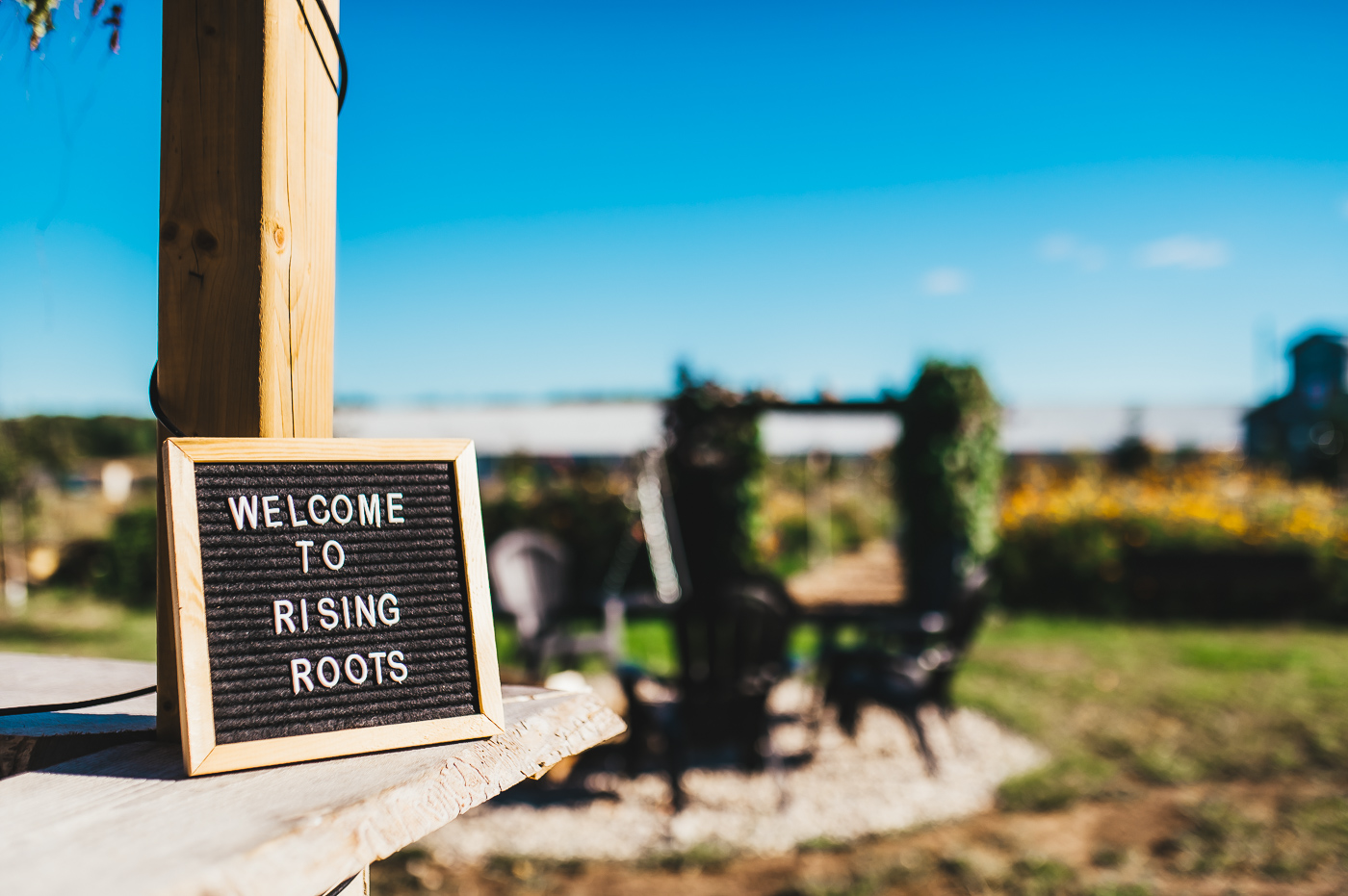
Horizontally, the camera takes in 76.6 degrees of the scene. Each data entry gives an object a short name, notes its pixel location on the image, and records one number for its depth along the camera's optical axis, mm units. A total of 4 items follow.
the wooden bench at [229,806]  634
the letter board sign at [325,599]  890
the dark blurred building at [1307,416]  17609
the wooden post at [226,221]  1015
